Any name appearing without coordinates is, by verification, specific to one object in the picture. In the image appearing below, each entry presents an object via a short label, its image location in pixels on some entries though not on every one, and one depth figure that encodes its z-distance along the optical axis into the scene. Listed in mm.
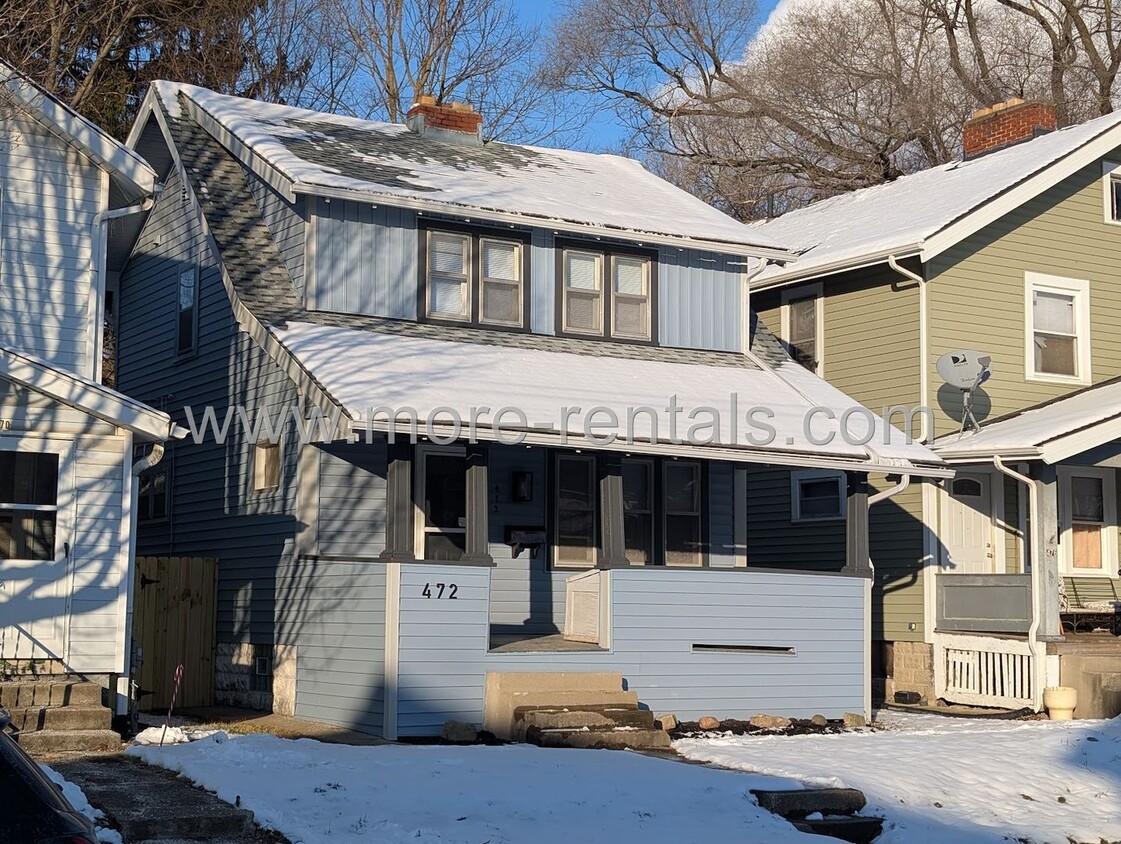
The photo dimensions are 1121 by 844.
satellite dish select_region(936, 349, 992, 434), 20375
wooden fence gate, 18359
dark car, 5145
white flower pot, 18766
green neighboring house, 19469
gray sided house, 15773
